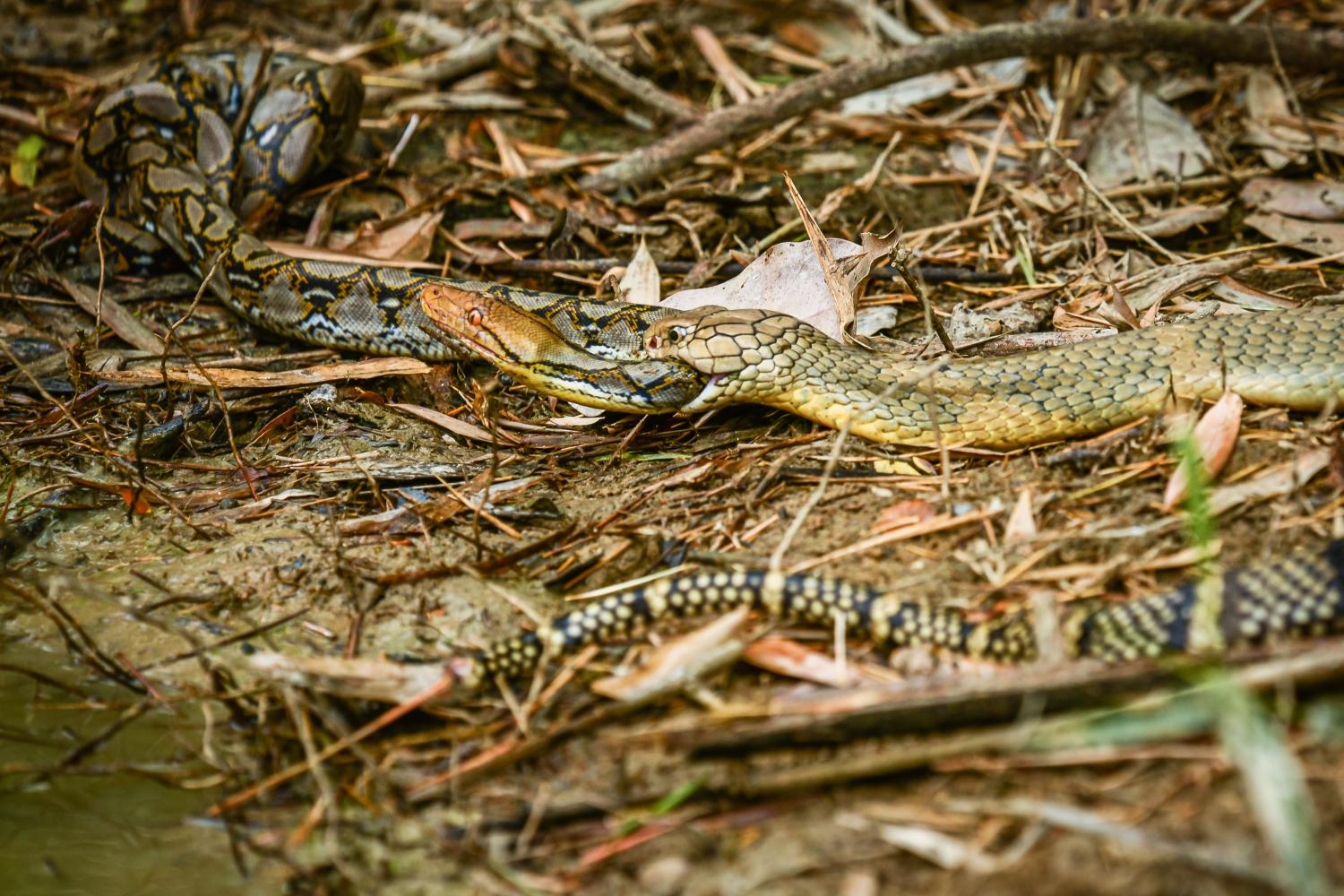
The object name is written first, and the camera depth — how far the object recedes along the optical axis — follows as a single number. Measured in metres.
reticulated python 6.75
